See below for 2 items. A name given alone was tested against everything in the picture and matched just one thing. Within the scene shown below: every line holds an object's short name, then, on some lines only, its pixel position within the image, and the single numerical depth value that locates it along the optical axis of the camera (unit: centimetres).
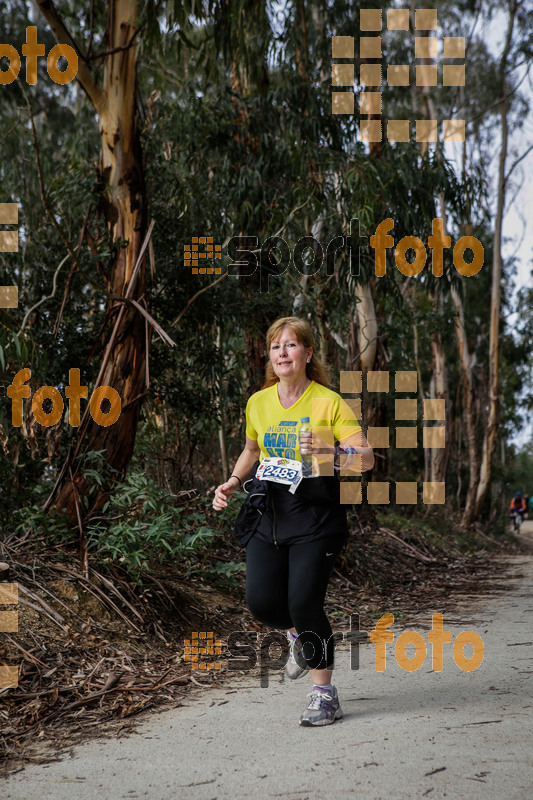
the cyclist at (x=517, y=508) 2627
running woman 362
